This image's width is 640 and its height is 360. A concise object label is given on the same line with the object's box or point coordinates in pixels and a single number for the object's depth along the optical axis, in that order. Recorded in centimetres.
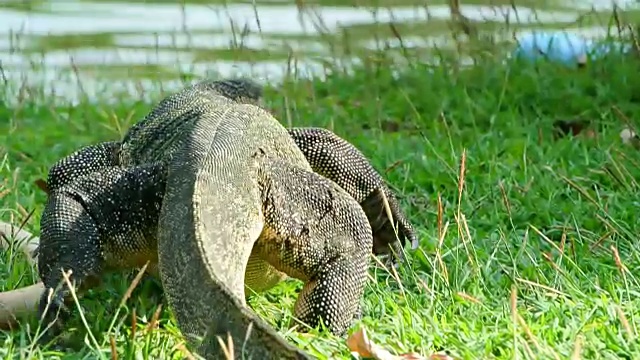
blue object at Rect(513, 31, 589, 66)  1652
